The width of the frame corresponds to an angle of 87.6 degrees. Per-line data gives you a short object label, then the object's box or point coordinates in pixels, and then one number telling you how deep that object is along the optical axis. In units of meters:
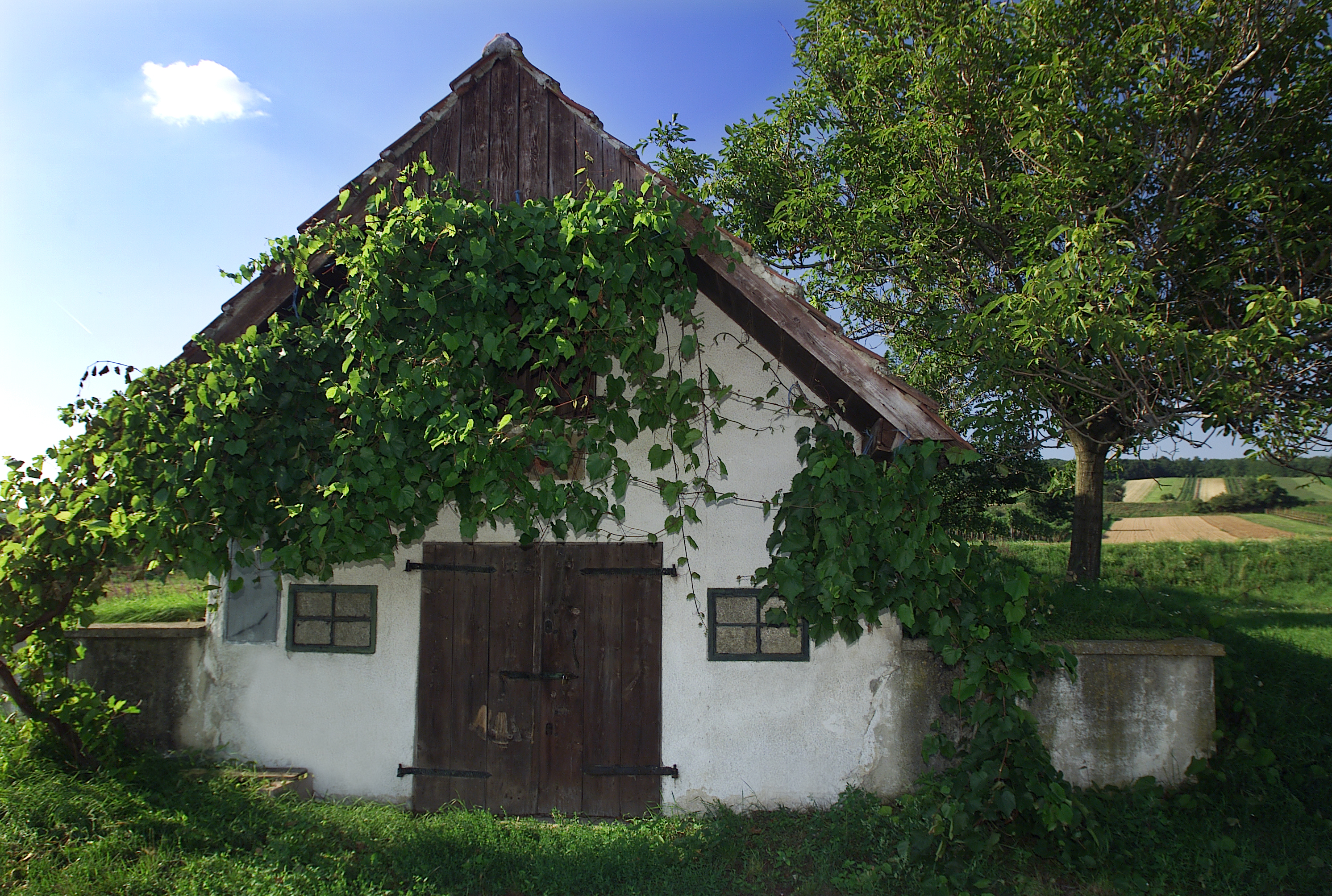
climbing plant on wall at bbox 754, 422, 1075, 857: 4.07
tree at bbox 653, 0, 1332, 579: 6.16
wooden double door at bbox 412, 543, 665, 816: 4.75
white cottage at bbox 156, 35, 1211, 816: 4.65
